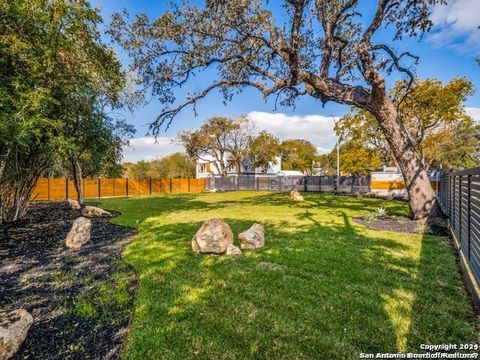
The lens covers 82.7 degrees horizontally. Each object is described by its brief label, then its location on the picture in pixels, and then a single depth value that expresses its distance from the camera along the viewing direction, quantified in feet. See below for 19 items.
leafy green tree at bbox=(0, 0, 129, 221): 16.48
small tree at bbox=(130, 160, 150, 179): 180.12
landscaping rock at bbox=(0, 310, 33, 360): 6.43
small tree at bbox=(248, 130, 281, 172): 107.96
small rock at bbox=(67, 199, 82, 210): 35.73
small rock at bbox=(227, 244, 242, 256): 14.28
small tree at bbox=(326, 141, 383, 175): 66.64
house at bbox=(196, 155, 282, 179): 119.08
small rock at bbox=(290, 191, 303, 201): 46.71
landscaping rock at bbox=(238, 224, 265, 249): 15.47
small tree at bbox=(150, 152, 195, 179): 162.71
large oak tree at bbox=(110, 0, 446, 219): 23.89
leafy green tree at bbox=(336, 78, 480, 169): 48.42
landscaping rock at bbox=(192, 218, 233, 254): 14.48
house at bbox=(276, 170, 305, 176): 134.64
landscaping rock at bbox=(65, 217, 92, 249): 17.06
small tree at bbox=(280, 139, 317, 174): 171.53
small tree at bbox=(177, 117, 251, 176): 101.35
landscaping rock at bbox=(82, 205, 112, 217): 29.84
